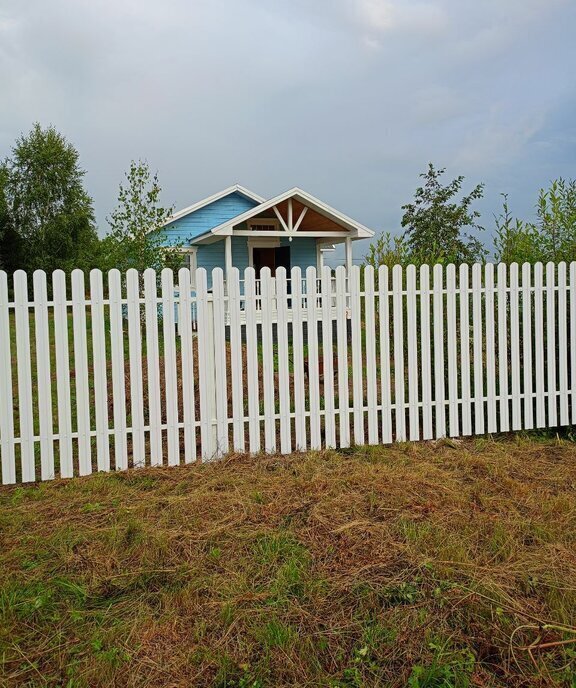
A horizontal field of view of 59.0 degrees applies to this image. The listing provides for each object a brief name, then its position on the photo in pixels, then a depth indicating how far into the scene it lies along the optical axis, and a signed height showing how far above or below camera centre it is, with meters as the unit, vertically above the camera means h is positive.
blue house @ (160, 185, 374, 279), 17.45 +3.69
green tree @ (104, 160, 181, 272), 11.59 +2.42
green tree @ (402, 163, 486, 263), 19.86 +4.54
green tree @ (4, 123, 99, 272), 33.25 +8.97
